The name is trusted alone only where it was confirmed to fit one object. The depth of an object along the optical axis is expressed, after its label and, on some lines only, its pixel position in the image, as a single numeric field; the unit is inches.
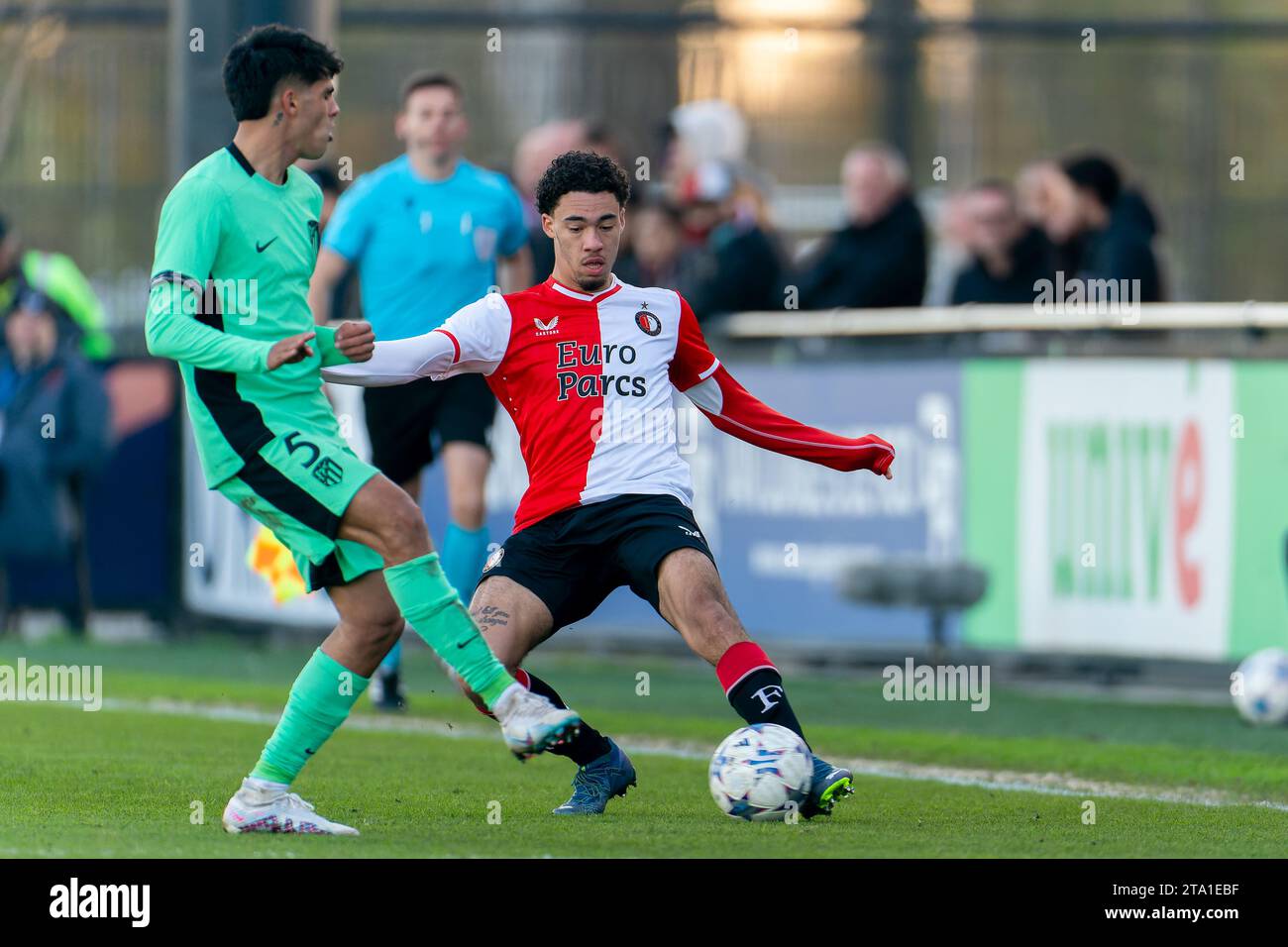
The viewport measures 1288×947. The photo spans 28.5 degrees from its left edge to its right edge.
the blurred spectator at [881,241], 549.6
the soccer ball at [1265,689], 410.0
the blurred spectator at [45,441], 582.2
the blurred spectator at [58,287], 625.0
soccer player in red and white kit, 279.7
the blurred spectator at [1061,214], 514.9
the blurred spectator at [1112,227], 500.7
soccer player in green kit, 257.8
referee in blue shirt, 407.8
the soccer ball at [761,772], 271.6
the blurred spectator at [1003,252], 536.1
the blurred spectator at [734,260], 566.3
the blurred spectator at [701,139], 614.9
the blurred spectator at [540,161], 564.4
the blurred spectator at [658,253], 582.2
